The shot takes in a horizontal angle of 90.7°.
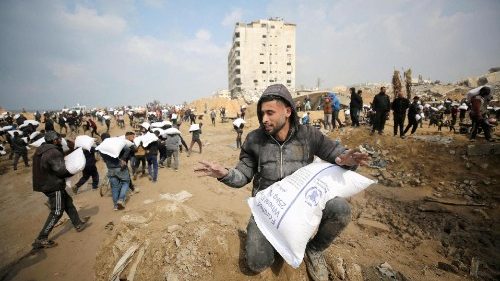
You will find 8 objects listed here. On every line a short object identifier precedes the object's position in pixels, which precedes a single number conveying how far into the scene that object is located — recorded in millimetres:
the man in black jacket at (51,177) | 4465
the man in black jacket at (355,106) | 11203
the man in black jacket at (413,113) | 9754
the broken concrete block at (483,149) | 7434
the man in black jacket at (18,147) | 12252
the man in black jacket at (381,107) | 9578
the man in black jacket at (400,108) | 9430
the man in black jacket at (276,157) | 2506
